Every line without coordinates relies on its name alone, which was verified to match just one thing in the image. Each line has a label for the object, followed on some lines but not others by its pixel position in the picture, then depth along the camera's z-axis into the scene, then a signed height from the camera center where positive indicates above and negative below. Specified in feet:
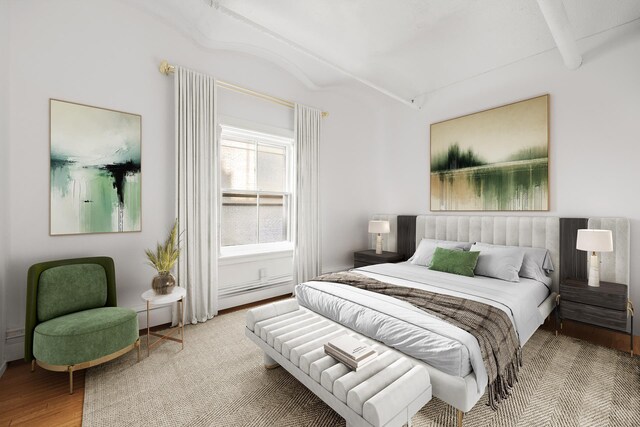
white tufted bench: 4.48 -2.97
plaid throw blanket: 5.93 -2.59
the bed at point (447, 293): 5.42 -2.43
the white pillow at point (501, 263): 9.77 -1.76
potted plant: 8.59 -1.52
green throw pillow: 10.35 -1.81
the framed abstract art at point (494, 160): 11.15 +2.51
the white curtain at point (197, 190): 10.19 +1.00
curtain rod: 9.90 +5.33
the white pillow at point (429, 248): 12.07 -1.47
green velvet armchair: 6.56 -2.66
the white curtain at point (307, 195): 13.52 +1.06
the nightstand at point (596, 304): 8.15 -2.79
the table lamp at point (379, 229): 14.75 -0.73
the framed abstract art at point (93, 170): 8.25 +1.50
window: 12.17 +1.17
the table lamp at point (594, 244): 8.54 -0.94
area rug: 5.72 -4.21
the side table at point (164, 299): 8.18 -2.50
